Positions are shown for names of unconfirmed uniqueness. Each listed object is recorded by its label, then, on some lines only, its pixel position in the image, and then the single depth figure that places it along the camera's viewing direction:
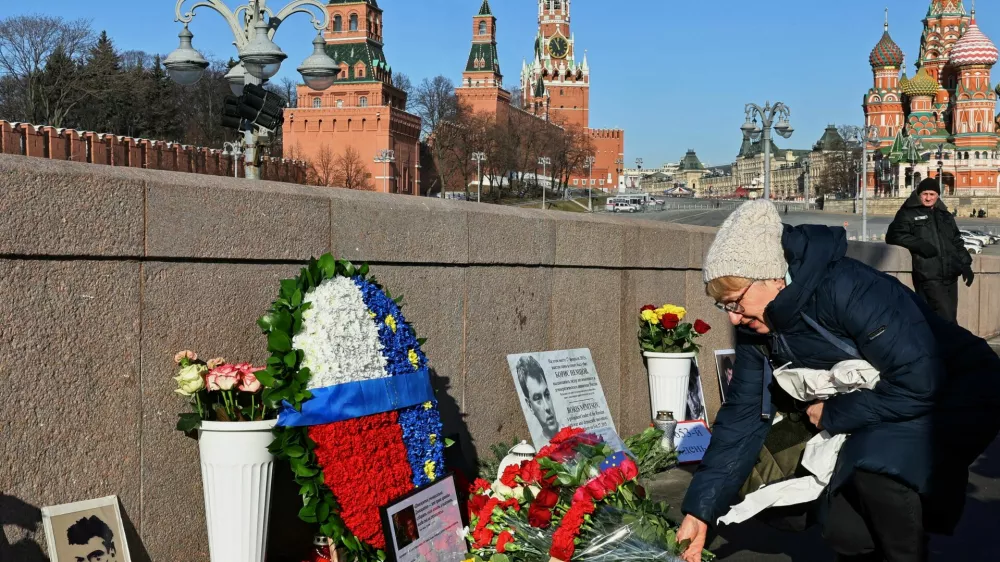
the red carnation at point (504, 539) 4.31
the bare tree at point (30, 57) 58.19
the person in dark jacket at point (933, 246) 10.85
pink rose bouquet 3.99
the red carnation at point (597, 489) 4.19
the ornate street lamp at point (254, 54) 13.02
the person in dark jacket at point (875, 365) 3.25
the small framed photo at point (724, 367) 9.24
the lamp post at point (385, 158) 88.16
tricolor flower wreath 4.07
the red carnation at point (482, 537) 4.41
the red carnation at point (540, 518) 4.25
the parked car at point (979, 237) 62.69
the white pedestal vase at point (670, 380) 8.04
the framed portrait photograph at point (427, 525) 4.15
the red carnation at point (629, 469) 4.37
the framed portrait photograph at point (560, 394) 6.54
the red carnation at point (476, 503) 4.61
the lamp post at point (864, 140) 52.91
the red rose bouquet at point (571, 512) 3.96
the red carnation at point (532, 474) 4.49
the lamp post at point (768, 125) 31.03
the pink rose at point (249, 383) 4.02
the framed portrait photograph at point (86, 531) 3.60
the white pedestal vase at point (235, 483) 3.99
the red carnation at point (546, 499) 4.31
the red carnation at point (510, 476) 4.58
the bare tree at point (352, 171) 87.08
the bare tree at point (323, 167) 84.62
